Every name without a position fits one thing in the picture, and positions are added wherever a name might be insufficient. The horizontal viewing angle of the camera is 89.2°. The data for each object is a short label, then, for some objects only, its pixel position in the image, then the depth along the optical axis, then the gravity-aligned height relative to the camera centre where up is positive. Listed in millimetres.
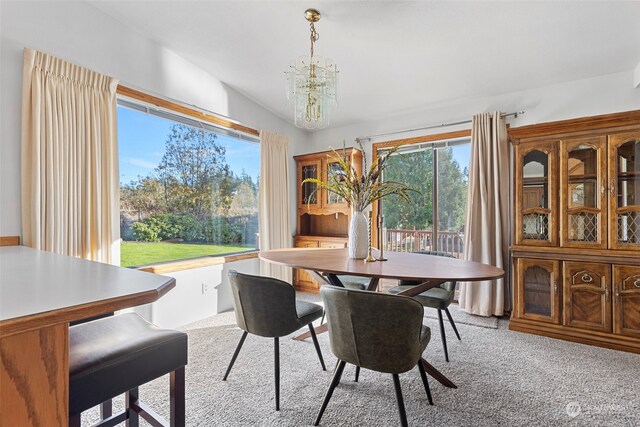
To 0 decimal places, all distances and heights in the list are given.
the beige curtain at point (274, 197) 4289 +240
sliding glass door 3922 +202
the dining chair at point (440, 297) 2506 -659
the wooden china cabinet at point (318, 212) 4473 +35
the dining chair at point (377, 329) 1489 -545
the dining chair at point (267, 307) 1893 -546
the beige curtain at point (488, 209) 3432 +44
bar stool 918 -442
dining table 1773 -337
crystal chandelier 2498 +992
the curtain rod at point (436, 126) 3445 +1052
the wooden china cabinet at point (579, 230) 2689 -165
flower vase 2432 -164
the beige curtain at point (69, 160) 2328 +446
